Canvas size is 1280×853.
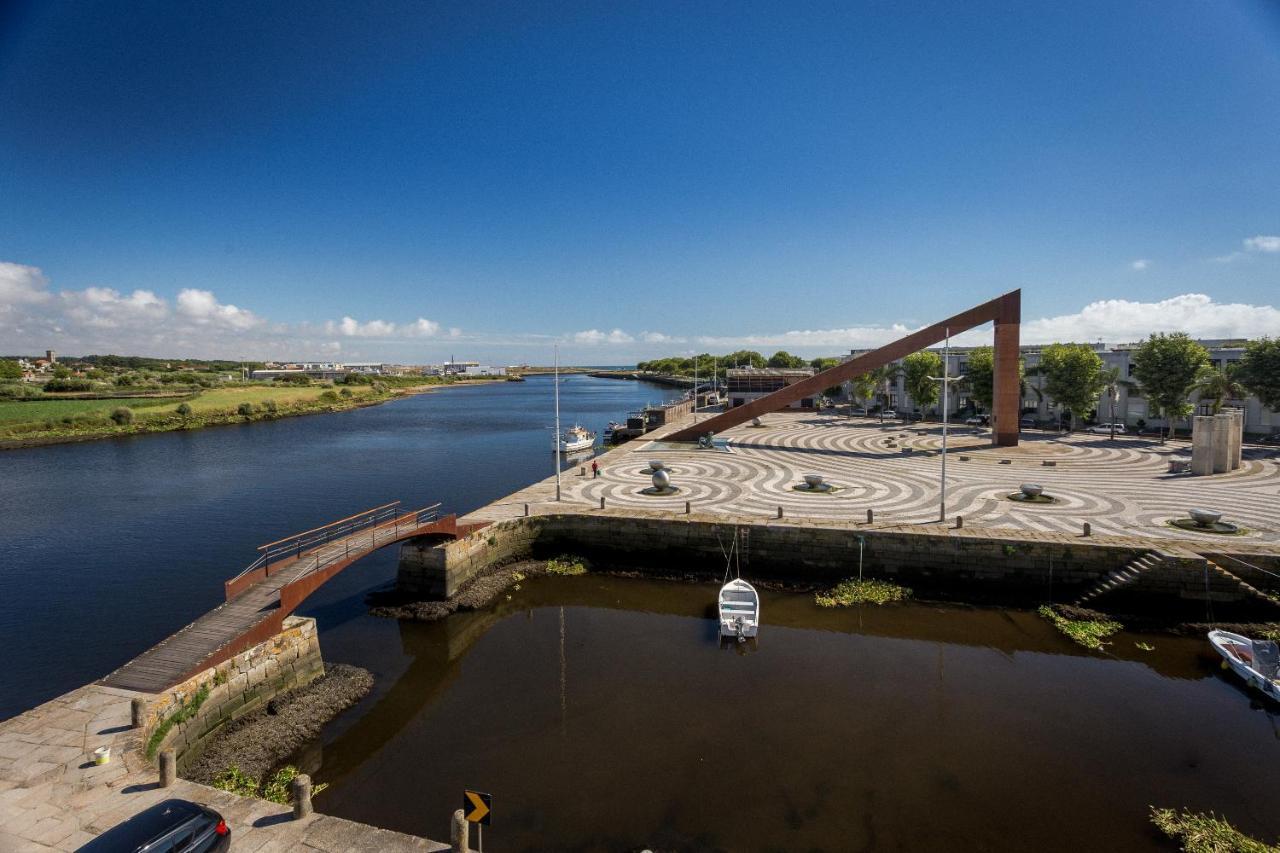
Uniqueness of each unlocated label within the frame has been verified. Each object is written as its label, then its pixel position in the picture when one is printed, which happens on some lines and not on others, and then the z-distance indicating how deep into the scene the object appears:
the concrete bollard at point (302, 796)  10.82
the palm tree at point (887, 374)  83.50
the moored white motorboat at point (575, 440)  65.34
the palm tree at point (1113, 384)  55.53
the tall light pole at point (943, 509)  28.13
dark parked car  8.97
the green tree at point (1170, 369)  47.72
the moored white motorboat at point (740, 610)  21.83
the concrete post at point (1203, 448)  38.22
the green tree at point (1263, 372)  44.22
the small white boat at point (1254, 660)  17.78
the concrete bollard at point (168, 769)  11.31
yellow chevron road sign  9.96
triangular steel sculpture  48.91
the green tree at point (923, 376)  68.81
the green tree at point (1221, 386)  46.50
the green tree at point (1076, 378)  53.41
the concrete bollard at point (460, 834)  10.21
